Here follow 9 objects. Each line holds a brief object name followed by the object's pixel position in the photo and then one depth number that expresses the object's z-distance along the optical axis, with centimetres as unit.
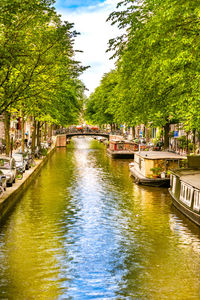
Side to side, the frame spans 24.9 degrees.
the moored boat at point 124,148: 6183
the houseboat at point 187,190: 1927
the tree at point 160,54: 1850
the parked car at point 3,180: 2171
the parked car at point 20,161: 3237
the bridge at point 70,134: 8738
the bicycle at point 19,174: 2916
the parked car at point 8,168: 2570
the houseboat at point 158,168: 3111
